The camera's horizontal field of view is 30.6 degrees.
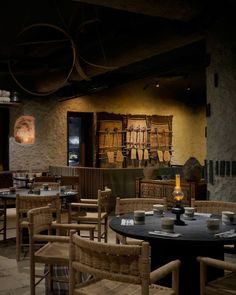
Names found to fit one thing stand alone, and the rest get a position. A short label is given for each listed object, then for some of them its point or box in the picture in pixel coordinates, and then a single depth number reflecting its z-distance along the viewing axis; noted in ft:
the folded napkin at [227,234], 9.49
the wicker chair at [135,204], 14.10
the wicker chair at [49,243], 11.07
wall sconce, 33.55
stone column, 16.05
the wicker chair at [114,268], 7.22
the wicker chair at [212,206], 13.46
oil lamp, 10.99
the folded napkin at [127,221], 11.03
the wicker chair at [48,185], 21.60
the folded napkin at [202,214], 12.63
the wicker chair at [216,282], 8.28
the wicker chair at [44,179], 24.21
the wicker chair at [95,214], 18.29
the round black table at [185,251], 9.99
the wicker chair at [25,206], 15.02
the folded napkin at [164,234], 9.53
